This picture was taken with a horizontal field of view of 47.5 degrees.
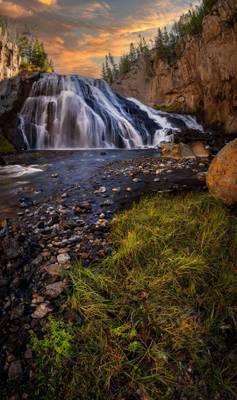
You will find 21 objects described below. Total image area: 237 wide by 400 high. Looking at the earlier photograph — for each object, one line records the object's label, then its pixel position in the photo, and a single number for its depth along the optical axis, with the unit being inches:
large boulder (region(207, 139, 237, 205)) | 197.9
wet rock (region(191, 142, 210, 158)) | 529.1
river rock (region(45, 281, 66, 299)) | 117.7
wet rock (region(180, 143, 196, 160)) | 484.7
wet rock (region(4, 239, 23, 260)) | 145.8
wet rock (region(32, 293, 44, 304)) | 114.0
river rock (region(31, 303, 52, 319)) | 107.1
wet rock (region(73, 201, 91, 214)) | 221.5
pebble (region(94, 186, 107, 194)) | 282.5
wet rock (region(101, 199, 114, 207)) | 239.9
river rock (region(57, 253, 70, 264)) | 141.3
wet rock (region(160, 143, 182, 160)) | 497.4
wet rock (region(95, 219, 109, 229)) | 186.7
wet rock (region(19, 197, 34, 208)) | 246.1
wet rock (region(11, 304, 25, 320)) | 107.0
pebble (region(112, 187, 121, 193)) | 282.8
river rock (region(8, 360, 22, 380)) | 85.1
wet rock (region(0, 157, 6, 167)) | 508.5
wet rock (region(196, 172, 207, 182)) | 325.7
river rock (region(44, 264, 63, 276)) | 130.9
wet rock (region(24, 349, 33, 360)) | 90.8
